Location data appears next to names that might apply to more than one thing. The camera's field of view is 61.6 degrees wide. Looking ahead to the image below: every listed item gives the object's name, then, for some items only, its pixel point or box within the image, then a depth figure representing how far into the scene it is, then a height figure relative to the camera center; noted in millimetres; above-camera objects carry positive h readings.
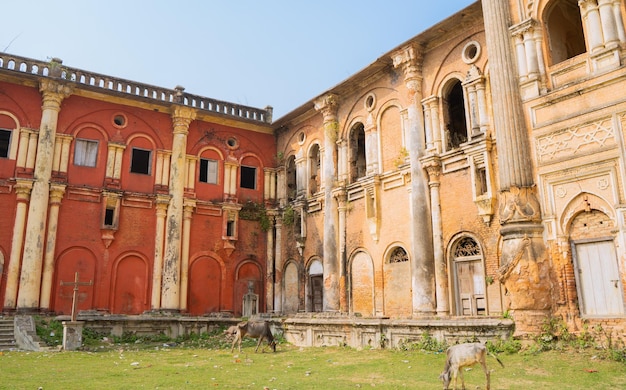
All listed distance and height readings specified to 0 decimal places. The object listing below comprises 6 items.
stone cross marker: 13781 +502
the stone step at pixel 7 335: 13782 -479
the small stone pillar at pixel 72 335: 13395 -463
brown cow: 13125 -417
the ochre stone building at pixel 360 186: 10734 +3774
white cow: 6589 -587
